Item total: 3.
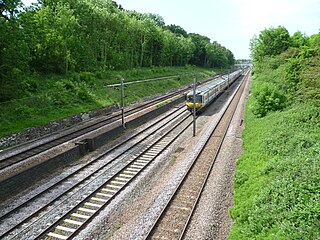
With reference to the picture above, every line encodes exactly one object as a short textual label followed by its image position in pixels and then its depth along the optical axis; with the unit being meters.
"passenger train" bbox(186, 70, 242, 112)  35.72
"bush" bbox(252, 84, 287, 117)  25.44
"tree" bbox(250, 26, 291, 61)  49.56
